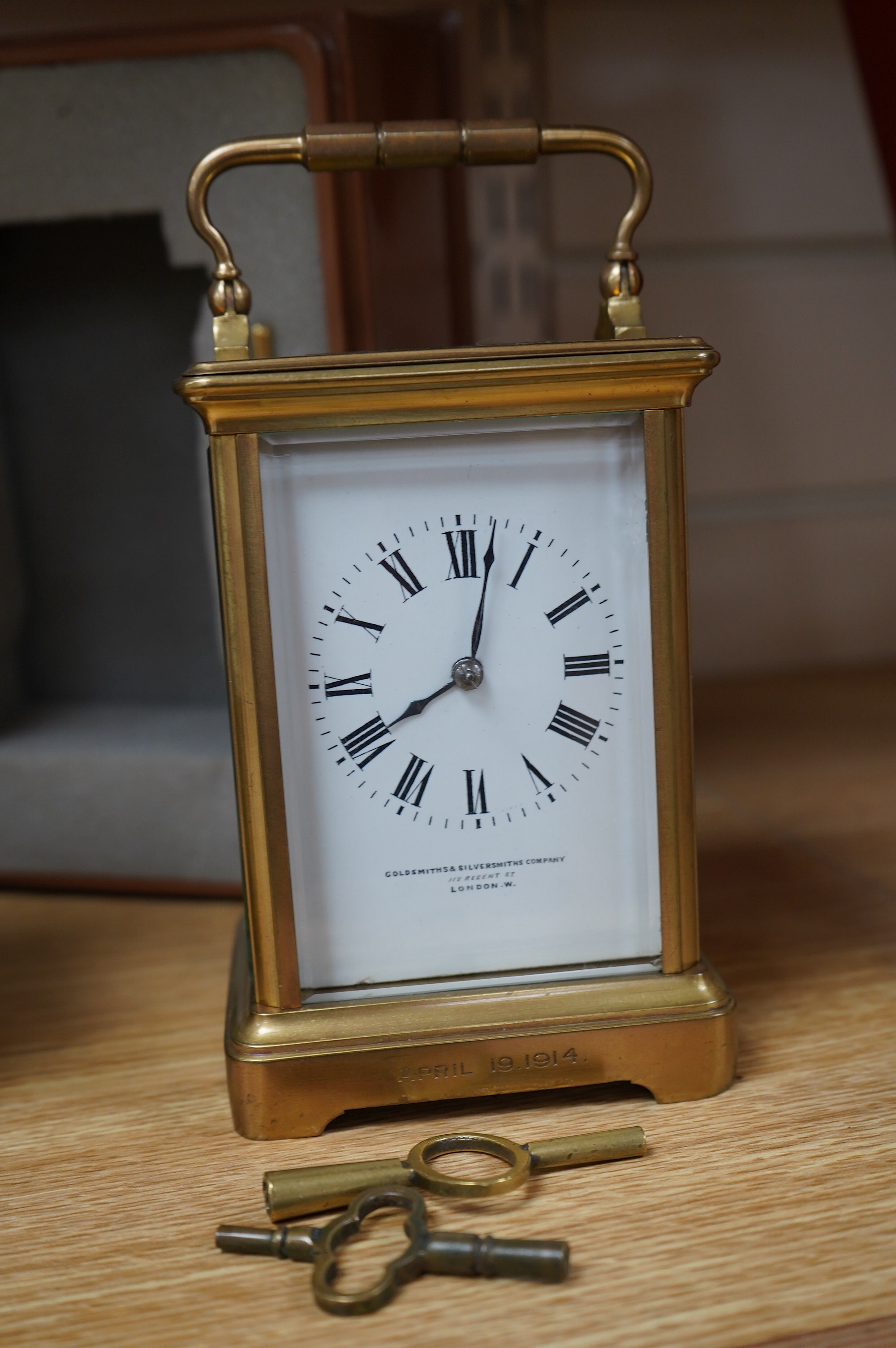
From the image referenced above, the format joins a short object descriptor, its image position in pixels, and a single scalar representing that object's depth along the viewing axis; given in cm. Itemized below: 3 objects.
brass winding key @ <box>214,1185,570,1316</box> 44
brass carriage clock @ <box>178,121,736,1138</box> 56
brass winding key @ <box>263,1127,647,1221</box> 49
